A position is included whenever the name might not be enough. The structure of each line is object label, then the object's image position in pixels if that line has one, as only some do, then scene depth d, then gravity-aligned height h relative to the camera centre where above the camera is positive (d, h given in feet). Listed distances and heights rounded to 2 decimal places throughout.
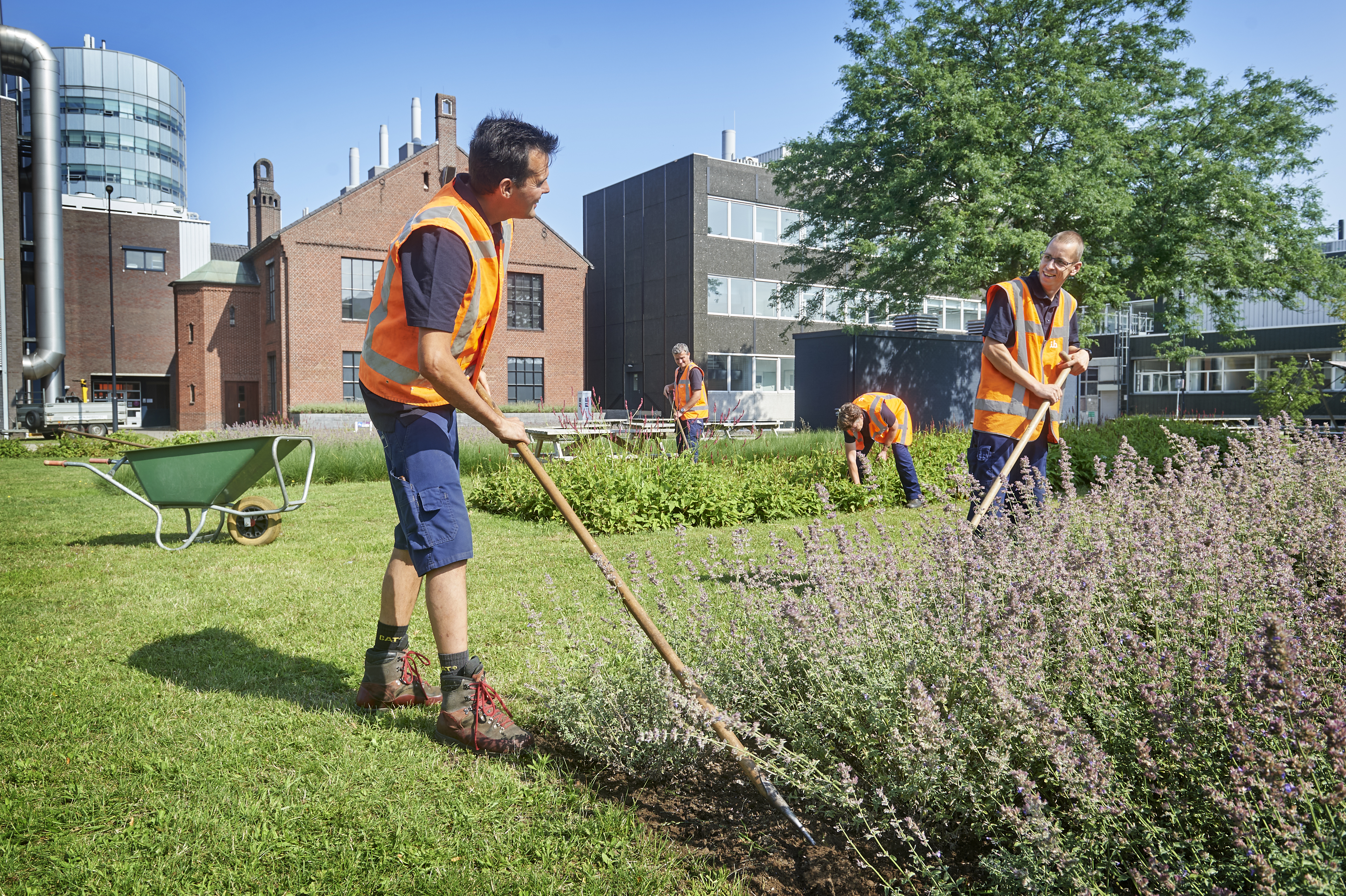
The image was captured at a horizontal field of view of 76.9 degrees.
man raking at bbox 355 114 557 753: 9.19 +0.42
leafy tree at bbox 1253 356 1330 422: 61.16 +1.60
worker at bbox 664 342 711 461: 37.52 +0.47
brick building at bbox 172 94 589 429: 99.86 +12.19
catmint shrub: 5.33 -2.28
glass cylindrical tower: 213.46 +71.97
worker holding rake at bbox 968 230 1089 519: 15.19 +0.95
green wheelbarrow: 21.72 -1.80
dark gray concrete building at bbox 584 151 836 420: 110.73 +17.05
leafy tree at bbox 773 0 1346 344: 53.47 +16.74
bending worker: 27.53 -0.64
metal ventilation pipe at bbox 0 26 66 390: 100.58 +25.08
